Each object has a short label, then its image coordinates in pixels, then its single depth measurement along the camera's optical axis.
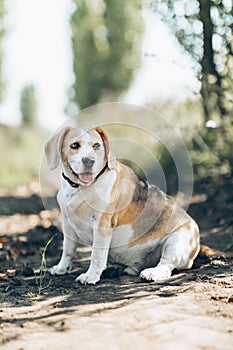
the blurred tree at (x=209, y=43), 8.35
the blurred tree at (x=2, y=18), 18.06
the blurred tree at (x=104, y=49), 24.33
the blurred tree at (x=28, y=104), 26.39
